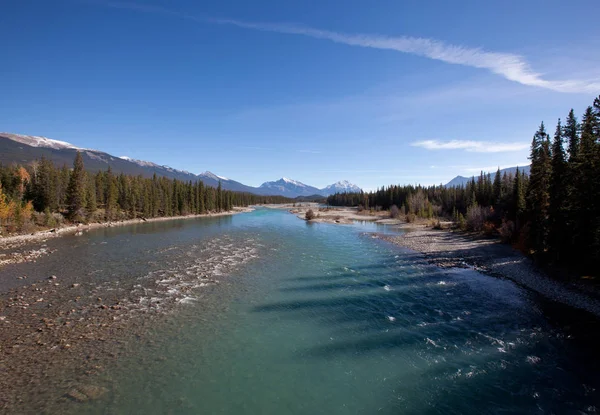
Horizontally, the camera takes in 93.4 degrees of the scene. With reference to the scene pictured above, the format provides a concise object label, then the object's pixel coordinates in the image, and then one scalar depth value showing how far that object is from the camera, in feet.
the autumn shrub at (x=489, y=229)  161.48
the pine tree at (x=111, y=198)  231.22
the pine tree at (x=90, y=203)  213.25
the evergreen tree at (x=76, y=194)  196.03
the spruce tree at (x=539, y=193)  96.48
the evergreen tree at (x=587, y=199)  69.92
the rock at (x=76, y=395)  28.14
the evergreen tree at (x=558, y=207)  83.82
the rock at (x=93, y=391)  28.73
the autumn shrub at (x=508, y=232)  134.82
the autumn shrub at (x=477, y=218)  175.11
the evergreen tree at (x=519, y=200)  136.56
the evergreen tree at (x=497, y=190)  197.79
